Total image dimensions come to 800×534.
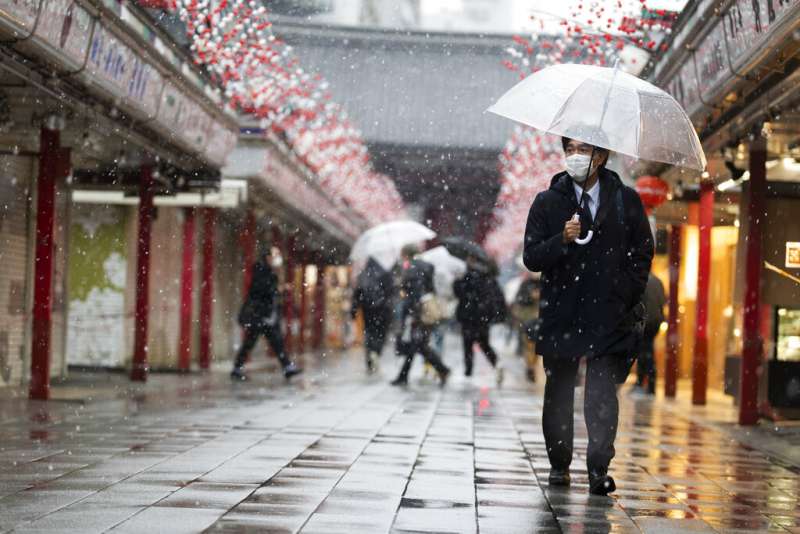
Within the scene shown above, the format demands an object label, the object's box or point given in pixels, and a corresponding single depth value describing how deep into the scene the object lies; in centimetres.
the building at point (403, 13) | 4131
